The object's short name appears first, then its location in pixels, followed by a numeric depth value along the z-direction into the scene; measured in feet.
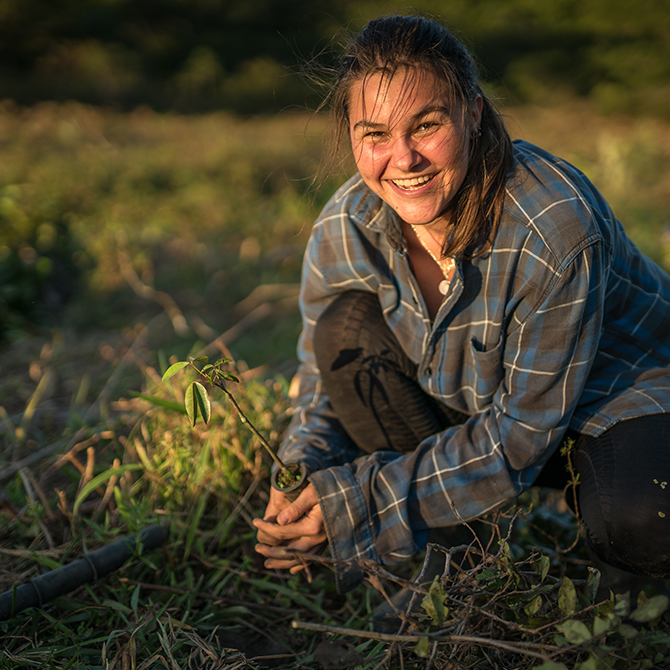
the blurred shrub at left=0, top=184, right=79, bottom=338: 9.59
